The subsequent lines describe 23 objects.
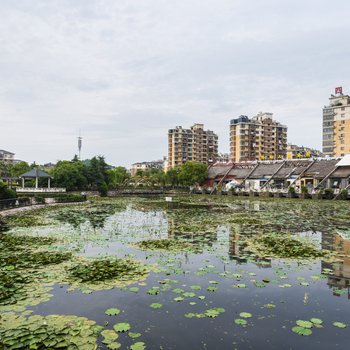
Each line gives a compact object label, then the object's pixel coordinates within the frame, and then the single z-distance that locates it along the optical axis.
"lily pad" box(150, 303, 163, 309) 7.23
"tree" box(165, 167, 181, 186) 89.22
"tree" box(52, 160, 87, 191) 54.50
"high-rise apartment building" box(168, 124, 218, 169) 133.88
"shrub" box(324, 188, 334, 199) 46.66
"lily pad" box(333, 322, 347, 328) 6.36
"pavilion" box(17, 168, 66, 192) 47.66
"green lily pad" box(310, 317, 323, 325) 6.52
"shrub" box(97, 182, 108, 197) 59.81
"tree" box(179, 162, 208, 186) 76.69
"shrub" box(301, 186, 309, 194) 48.31
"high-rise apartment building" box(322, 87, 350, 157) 92.12
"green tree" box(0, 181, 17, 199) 27.76
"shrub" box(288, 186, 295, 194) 49.72
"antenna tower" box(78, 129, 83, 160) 144.88
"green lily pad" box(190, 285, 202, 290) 8.40
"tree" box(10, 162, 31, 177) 91.56
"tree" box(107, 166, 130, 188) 81.64
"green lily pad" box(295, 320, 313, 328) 6.31
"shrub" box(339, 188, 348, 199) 44.81
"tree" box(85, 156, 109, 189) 60.00
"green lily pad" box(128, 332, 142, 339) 5.92
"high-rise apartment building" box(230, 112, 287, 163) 122.44
